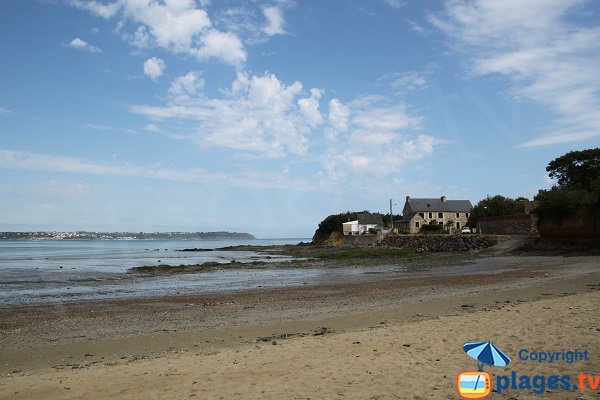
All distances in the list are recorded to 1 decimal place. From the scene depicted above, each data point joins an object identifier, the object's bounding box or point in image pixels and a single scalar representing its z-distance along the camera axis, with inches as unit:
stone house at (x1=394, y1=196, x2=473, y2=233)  3494.1
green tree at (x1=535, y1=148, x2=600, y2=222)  1675.9
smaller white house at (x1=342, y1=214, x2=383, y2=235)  3885.3
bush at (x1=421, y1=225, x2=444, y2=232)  3235.7
